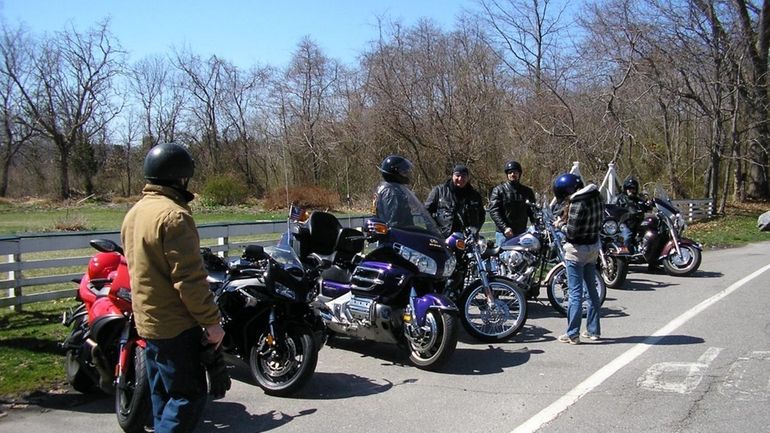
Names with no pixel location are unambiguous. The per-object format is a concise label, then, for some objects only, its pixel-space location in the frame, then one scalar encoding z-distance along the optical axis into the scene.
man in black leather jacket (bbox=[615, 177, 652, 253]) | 12.34
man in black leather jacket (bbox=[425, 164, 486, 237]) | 8.71
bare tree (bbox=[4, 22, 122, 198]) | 50.69
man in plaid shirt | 6.84
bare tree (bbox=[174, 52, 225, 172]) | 48.59
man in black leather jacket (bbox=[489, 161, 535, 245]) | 9.54
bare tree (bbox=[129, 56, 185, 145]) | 51.31
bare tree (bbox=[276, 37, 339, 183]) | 34.88
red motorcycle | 4.39
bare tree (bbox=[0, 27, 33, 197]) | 51.72
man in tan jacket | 3.36
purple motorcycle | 5.91
